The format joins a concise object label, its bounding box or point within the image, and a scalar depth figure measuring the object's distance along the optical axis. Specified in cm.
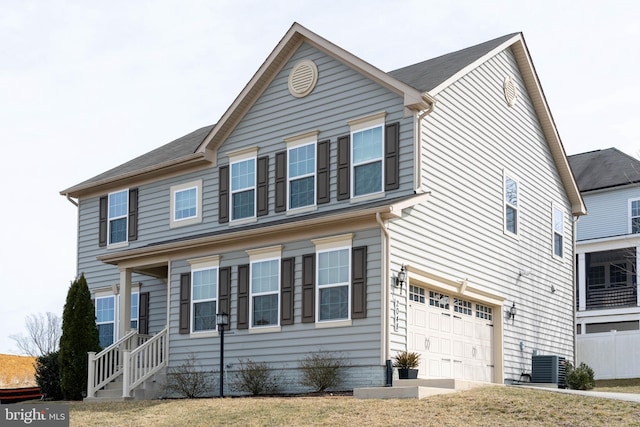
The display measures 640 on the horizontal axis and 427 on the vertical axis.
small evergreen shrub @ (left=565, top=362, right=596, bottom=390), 2236
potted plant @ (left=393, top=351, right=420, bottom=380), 1722
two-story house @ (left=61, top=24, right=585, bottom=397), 1845
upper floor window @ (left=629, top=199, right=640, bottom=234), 3419
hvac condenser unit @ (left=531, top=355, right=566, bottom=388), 2195
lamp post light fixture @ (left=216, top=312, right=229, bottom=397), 1869
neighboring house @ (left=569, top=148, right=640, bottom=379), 3441
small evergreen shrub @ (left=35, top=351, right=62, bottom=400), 2320
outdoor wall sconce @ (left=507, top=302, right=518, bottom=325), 2244
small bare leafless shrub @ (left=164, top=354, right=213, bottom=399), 2009
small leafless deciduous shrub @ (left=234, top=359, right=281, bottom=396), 1888
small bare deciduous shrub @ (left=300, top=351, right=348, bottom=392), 1767
